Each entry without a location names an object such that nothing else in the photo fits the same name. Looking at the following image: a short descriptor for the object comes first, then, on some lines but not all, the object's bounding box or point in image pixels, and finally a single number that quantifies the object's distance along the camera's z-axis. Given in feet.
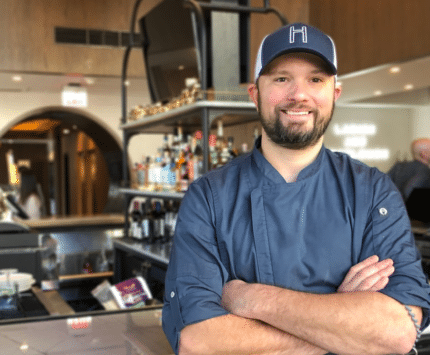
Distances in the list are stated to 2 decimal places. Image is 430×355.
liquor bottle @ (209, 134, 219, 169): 10.04
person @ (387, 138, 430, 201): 15.10
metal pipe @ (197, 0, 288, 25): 10.76
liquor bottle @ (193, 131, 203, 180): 10.51
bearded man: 3.90
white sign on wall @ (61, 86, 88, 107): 25.59
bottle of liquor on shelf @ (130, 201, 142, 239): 13.54
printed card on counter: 6.95
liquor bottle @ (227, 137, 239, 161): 10.95
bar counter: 4.97
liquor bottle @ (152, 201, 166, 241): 13.12
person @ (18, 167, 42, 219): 25.53
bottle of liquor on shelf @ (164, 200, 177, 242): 12.83
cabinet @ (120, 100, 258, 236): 9.39
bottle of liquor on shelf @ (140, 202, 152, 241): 13.24
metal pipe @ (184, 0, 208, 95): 9.53
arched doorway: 39.04
